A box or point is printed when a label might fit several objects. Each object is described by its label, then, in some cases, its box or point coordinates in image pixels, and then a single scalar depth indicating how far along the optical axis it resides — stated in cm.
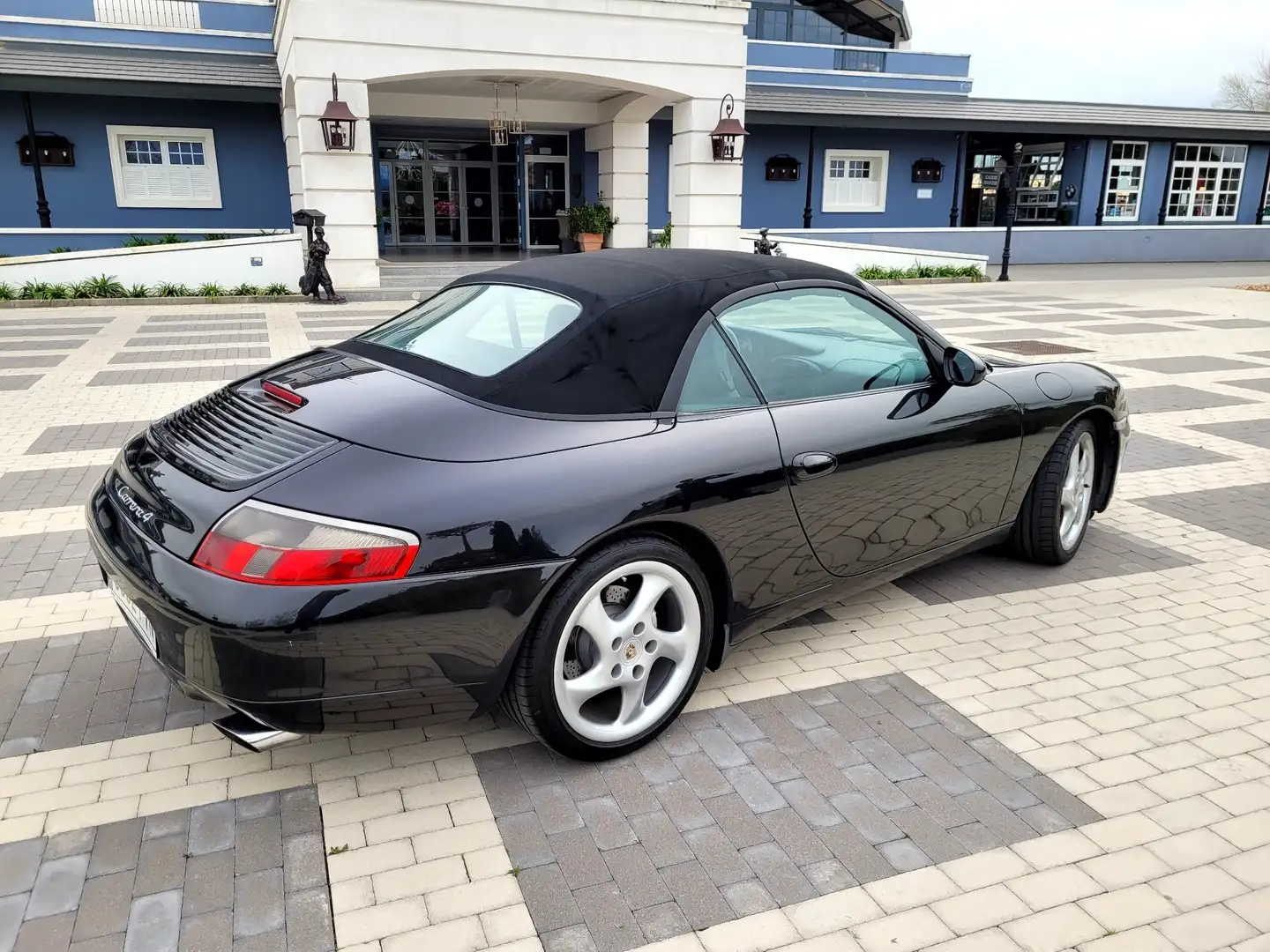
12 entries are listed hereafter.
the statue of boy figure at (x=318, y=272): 1545
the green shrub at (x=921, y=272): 2091
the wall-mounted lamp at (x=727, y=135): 1789
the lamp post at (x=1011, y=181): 2047
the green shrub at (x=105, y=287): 1583
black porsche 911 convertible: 250
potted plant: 2134
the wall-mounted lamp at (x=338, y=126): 1533
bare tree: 5716
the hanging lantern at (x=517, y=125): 2003
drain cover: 1156
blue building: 1656
